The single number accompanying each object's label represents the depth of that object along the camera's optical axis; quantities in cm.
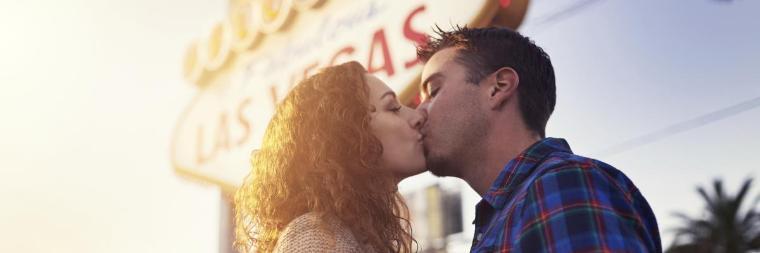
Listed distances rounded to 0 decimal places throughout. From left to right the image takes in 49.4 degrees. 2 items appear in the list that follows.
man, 186
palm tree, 2231
